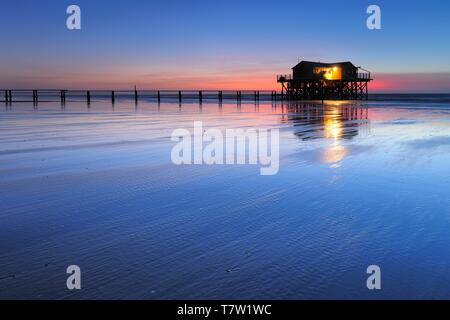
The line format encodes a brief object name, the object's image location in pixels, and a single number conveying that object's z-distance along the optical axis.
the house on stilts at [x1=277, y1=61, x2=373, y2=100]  75.54
